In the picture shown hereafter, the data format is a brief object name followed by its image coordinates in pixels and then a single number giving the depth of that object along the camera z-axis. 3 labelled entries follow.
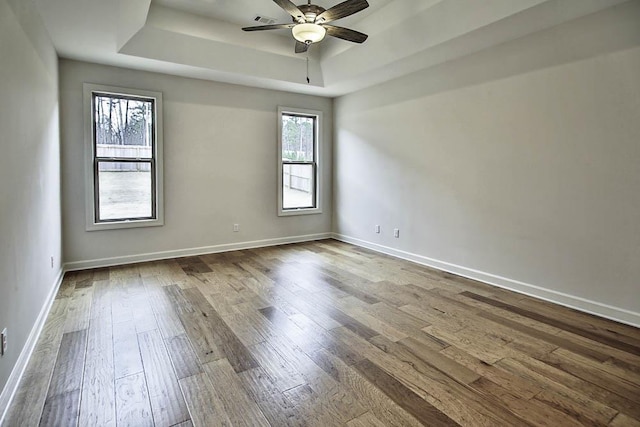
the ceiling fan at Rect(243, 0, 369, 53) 2.98
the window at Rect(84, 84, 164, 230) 4.51
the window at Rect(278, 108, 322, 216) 6.04
